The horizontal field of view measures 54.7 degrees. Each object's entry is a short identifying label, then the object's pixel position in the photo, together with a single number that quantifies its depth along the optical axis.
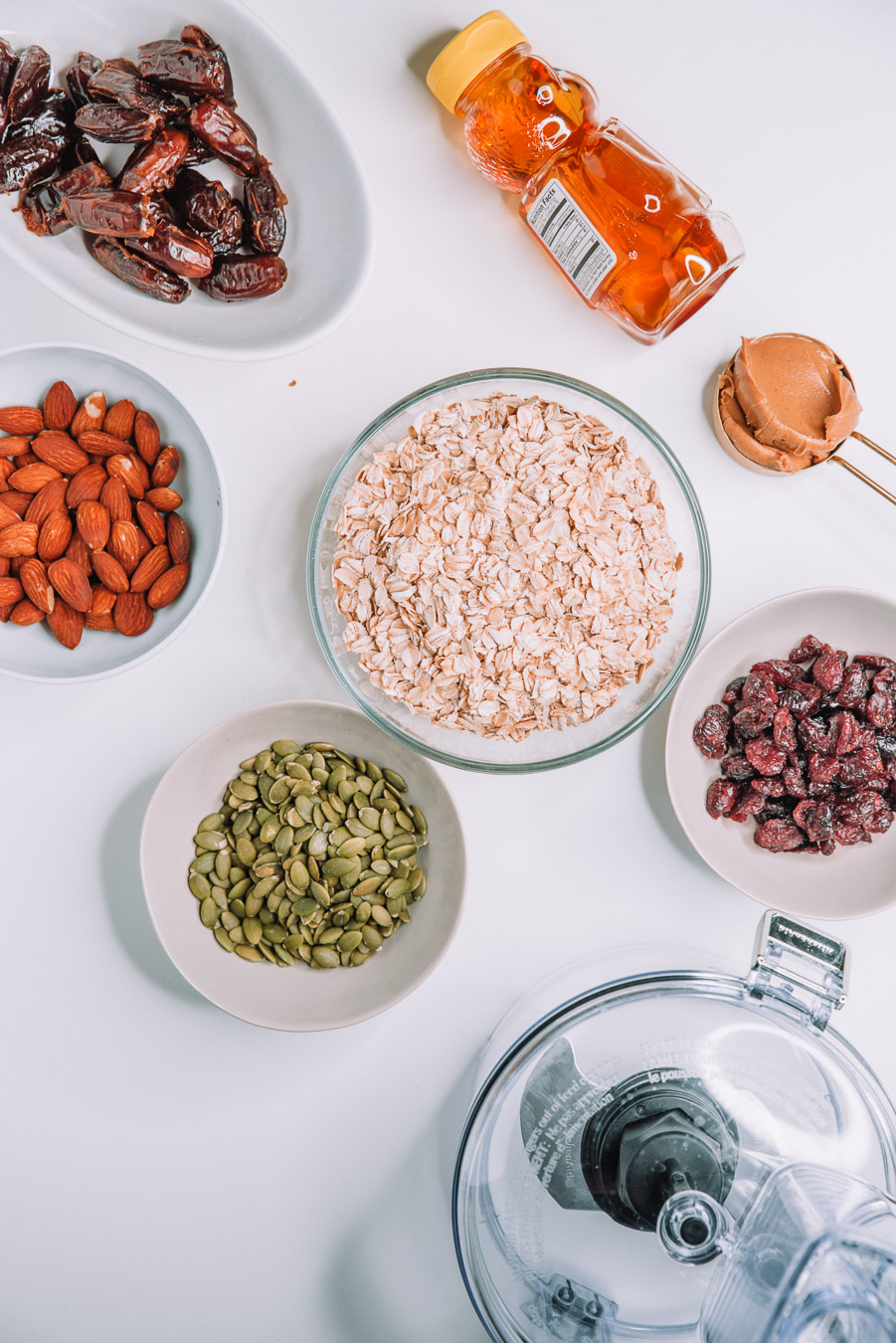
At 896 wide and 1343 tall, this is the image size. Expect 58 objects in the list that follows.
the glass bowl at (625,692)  0.89
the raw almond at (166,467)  0.90
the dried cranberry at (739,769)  0.93
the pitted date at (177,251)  0.84
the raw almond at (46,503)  0.89
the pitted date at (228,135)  0.83
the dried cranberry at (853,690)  0.92
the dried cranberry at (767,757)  0.92
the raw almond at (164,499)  0.90
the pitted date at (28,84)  0.82
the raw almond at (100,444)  0.89
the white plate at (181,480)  0.88
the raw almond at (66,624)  0.89
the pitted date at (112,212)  0.81
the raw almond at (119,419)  0.90
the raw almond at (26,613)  0.88
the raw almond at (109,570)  0.88
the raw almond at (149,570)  0.89
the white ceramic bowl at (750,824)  0.93
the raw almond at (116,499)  0.89
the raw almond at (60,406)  0.90
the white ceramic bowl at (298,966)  0.90
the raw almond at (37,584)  0.88
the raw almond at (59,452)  0.89
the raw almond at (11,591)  0.88
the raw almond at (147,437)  0.90
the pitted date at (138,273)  0.87
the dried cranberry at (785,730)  0.91
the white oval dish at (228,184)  0.85
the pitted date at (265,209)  0.89
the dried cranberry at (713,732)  0.93
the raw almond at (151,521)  0.90
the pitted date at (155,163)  0.82
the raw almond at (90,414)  0.90
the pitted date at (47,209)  0.85
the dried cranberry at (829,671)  0.92
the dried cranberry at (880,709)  0.92
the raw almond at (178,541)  0.91
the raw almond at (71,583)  0.88
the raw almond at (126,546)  0.88
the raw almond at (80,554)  0.90
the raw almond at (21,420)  0.89
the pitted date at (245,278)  0.89
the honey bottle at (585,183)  0.87
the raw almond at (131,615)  0.89
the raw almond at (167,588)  0.89
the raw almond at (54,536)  0.89
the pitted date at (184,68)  0.81
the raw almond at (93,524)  0.88
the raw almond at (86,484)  0.89
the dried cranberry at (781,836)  0.93
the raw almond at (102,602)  0.89
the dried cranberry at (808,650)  0.95
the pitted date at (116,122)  0.81
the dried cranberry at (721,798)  0.93
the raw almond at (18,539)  0.88
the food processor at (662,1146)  0.69
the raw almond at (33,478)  0.89
